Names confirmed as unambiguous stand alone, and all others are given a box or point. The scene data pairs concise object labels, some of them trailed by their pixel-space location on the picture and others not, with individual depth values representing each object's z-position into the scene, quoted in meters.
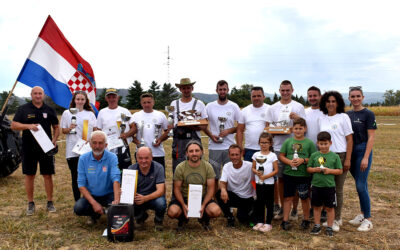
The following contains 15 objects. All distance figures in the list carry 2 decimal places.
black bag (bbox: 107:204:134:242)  3.89
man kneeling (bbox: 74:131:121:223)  4.30
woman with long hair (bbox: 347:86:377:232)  4.28
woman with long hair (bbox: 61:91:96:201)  5.02
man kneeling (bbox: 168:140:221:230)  4.29
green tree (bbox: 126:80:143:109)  57.72
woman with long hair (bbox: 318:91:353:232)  4.23
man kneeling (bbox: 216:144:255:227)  4.55
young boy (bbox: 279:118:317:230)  4.32
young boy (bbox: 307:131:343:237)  4.08
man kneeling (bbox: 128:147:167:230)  4.30
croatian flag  5.93
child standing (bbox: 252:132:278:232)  4.35
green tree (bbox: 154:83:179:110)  77.88
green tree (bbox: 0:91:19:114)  69.19
